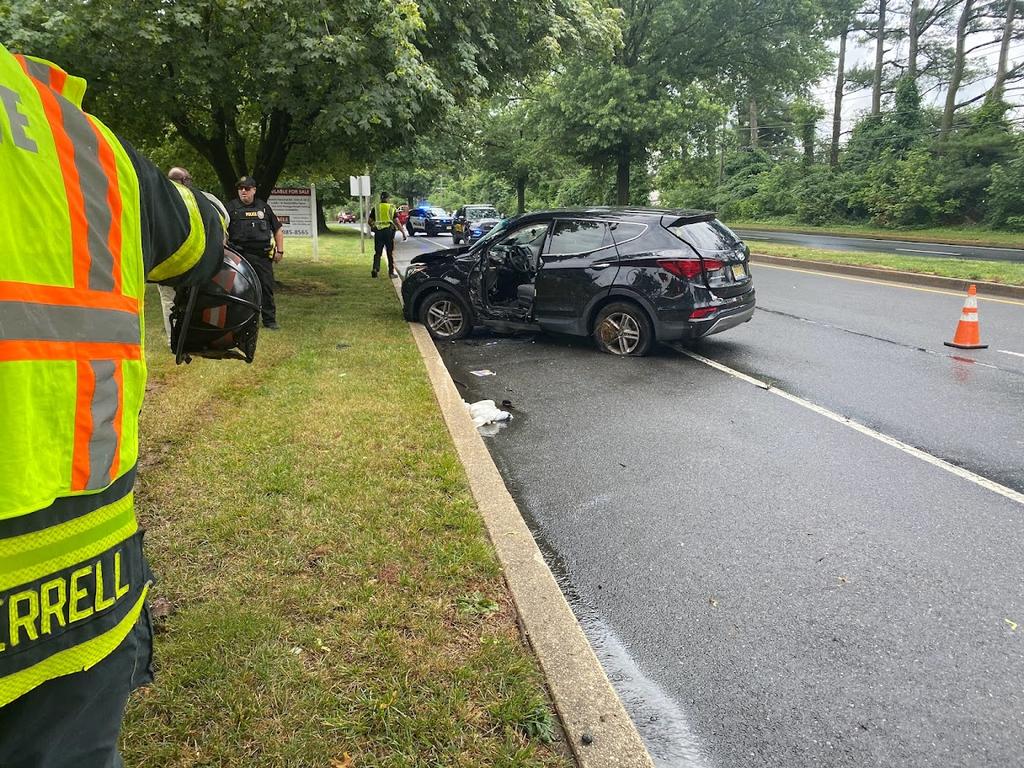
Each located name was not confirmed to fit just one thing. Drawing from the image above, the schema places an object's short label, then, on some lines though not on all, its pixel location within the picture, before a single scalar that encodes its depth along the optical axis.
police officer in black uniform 7.88
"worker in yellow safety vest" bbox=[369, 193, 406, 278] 14.53
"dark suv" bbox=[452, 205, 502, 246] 28.28
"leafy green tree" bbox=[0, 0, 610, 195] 7.84
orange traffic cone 8.02
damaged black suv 7.39
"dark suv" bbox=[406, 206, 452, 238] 33.94
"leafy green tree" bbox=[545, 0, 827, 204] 21.44
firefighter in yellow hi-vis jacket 1.01
